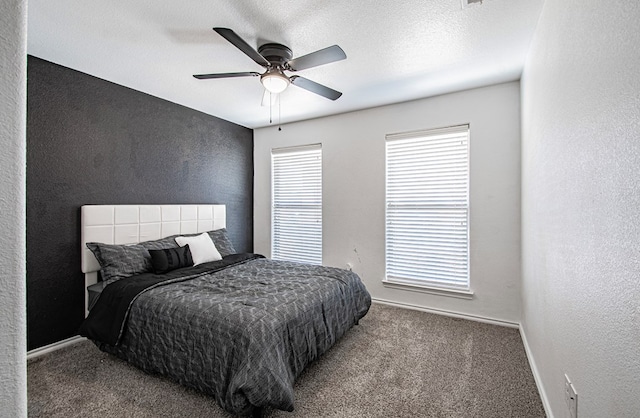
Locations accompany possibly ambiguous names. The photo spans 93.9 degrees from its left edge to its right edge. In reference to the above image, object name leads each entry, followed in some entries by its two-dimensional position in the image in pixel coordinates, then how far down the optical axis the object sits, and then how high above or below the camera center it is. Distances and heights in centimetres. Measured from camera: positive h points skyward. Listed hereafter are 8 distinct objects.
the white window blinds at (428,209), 337 +1
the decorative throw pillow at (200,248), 328 -43
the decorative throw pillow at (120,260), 267 -46
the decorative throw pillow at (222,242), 377 -40
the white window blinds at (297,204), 439 +9
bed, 175 -73
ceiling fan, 205 +107
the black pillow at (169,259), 292 -49
